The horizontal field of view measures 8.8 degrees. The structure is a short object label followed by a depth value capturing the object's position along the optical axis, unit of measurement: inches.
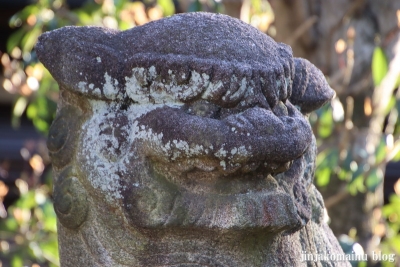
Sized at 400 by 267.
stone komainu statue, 97.3
